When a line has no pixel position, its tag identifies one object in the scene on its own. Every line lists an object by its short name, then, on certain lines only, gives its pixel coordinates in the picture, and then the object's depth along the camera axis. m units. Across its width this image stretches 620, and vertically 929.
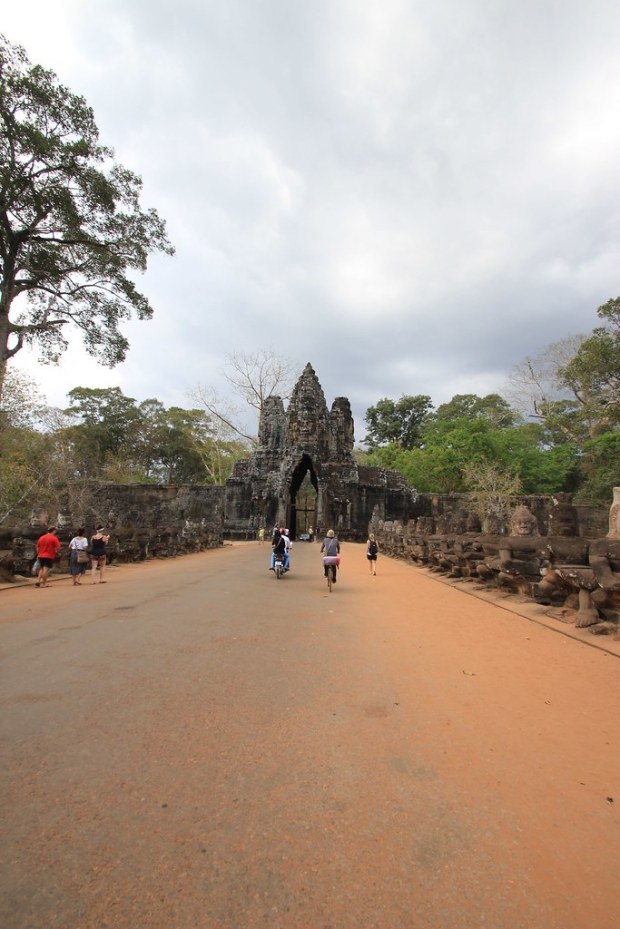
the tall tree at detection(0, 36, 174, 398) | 14.73
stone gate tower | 33.09
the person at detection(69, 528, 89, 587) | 9.98
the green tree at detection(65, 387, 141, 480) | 41.66
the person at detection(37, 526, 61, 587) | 9.51
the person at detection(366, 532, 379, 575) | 13.17
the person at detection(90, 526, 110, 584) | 10.48
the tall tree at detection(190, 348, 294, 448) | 46.66
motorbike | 11.28
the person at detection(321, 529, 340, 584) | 9.91
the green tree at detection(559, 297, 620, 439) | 24.17
